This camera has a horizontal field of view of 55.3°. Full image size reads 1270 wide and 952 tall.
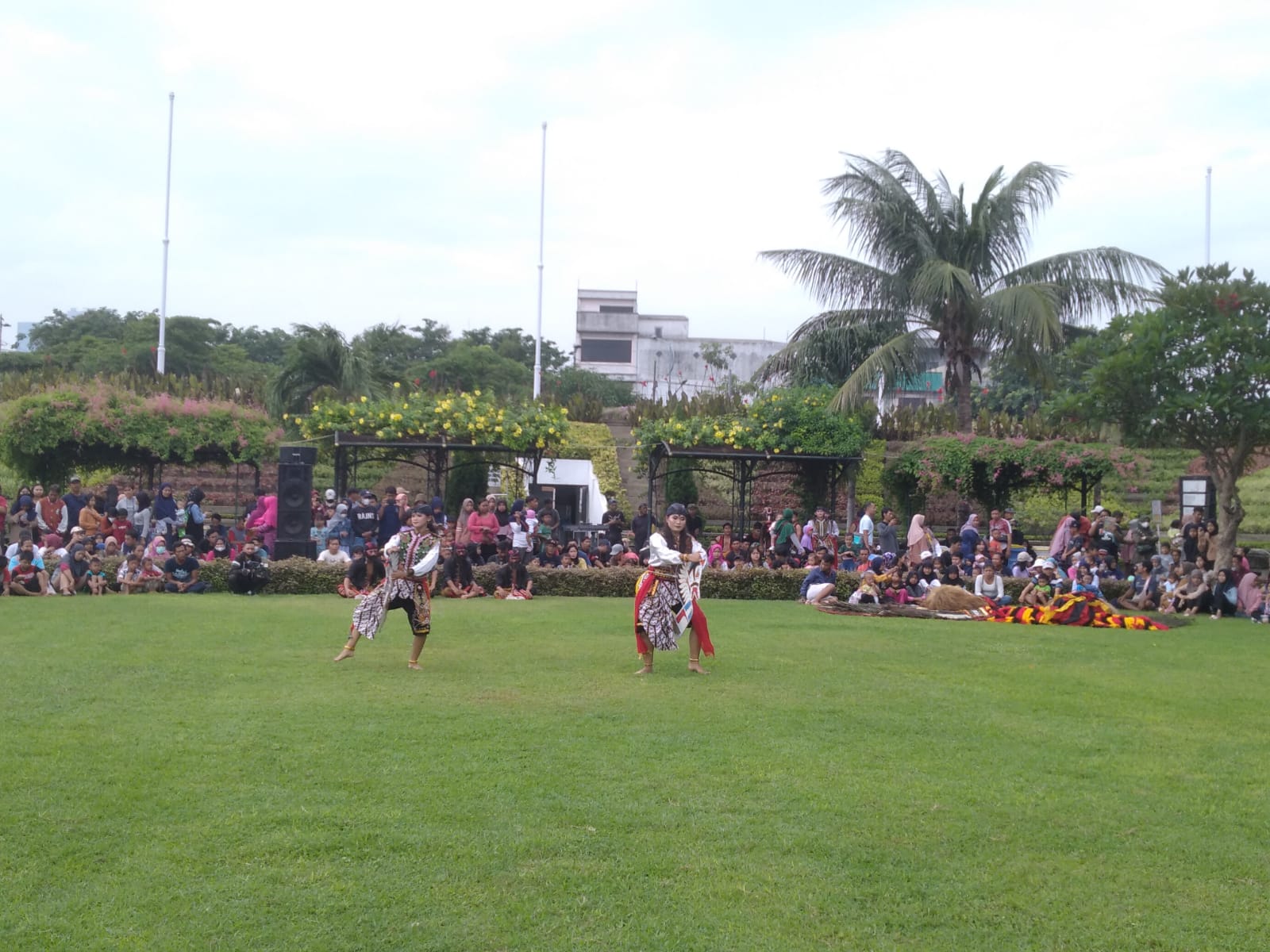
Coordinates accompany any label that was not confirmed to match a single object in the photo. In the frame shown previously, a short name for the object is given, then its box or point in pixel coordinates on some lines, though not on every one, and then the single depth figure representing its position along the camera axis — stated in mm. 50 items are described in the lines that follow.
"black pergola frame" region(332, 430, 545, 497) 21984
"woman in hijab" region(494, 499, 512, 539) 18981
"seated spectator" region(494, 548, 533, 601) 17031
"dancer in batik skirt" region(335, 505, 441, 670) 10102
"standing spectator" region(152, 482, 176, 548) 19172
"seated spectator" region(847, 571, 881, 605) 16516
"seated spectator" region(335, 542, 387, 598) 16125
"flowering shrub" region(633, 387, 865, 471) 22656
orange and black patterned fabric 15164
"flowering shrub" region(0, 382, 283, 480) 21828
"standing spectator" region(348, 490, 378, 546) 19500
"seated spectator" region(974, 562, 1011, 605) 16859
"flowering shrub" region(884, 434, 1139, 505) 23594
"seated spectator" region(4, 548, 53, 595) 15594
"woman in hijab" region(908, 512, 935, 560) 19281
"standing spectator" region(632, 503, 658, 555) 19625
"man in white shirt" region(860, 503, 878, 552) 21047
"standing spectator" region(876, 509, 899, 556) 19859
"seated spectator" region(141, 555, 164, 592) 16531
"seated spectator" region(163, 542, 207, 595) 16594
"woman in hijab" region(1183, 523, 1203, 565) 18875
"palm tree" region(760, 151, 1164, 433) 24969
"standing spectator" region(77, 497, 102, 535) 18797
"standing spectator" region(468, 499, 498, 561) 18578
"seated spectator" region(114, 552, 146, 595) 16344
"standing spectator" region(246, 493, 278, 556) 19047
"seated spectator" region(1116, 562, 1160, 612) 17156
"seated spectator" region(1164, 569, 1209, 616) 16672
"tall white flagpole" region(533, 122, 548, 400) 32875
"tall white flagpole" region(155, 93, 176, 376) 32344
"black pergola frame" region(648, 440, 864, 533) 22672
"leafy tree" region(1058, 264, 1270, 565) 16688
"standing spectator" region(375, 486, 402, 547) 19344
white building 74188
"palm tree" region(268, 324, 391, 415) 29875
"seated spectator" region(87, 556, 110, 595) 16016
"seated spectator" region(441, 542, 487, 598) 16750
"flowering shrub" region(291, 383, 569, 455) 21906
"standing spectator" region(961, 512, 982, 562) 19656
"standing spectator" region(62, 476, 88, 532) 18969
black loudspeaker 18031
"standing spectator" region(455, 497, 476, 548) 18547
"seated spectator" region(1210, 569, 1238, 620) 16531
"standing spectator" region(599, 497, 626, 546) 20531
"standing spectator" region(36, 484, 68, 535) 18609
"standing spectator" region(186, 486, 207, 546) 19391
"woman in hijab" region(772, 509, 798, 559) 19933
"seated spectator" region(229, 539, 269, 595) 16703
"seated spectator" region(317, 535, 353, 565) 17562
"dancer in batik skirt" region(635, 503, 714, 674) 10000
